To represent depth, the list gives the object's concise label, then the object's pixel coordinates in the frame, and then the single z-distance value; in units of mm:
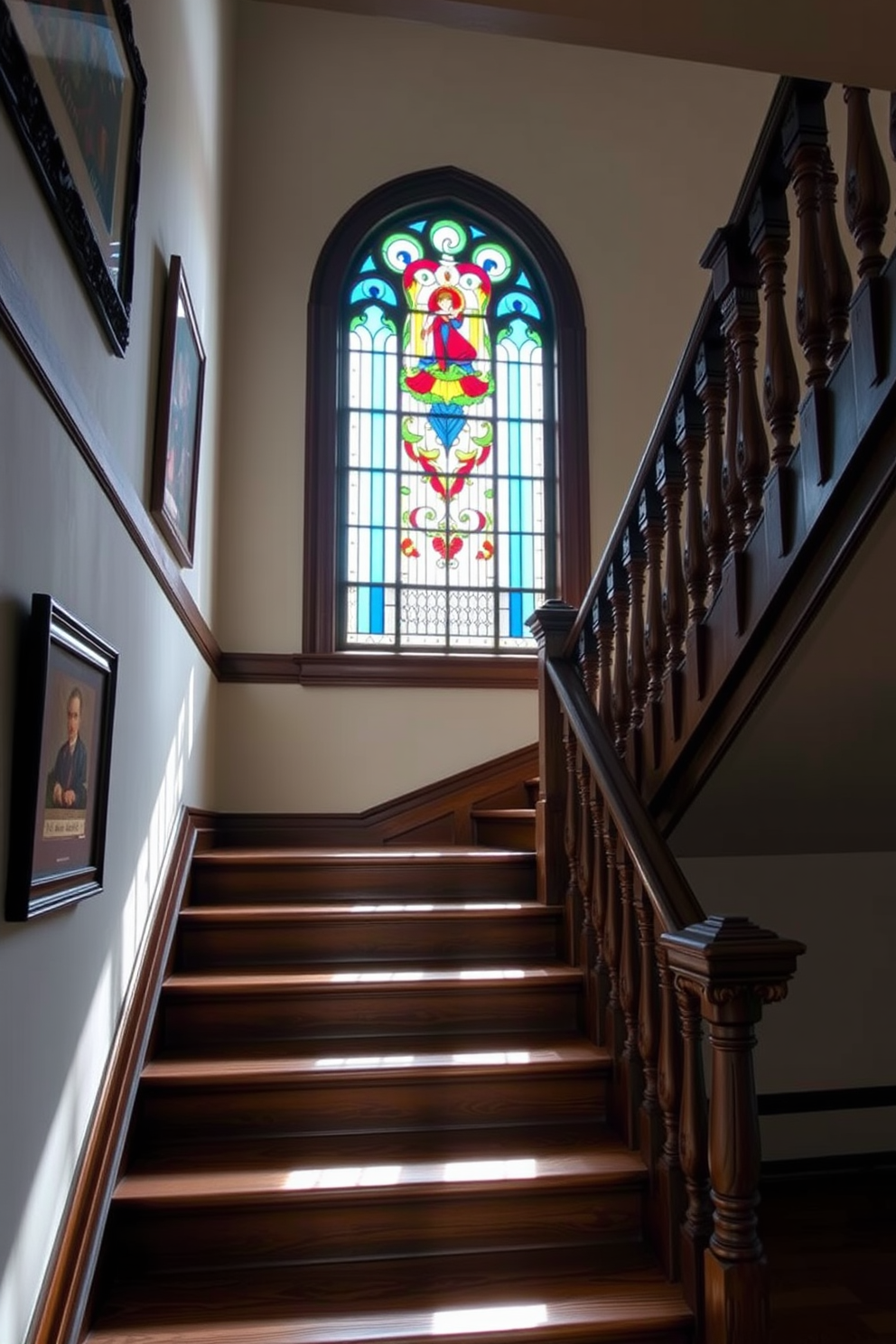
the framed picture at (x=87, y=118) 1459
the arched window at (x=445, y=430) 4746
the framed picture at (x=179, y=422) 2713
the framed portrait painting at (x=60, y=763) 1503
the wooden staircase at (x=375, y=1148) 1938
